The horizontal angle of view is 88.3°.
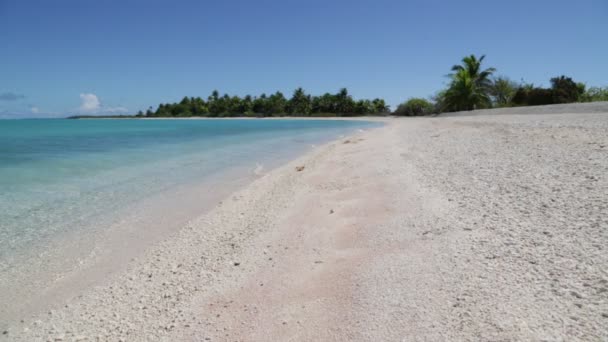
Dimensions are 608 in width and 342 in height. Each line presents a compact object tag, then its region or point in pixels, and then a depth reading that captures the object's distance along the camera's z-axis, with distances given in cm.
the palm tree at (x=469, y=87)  3666
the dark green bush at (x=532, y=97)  3161
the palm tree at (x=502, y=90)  4122
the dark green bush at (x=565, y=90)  3111
